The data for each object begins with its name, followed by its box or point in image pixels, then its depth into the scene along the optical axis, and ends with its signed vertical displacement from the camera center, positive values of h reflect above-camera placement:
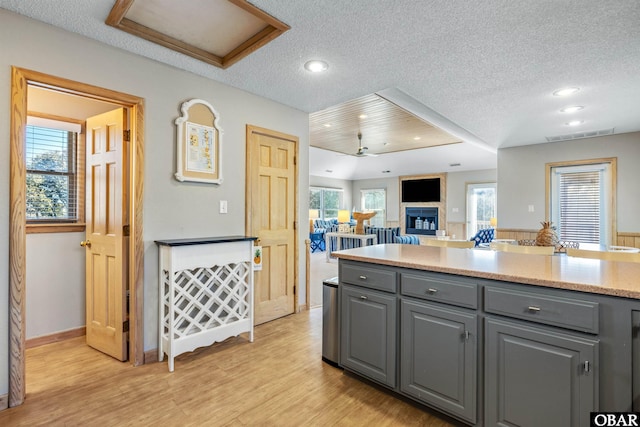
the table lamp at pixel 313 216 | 9.82 -0.12
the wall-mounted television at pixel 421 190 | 10.20 +0.76
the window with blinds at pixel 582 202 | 5.17 +0.19
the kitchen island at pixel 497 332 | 1.30 -0.61
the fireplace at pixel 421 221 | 10.31 -0.28
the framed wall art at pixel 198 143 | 2.65 +0.61
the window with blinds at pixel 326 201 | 10.82 +0.42
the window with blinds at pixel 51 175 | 2.82 +0.34
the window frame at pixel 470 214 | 9.52 -0.05
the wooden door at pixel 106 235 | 2.48 -0.20
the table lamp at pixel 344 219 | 9.03 -0.21
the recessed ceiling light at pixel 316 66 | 2.53 +1.22
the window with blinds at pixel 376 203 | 11.45 +0.36
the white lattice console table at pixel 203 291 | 2.42 -0.68
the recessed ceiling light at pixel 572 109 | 3.65 +1.25
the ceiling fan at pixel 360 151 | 6.56 +1.32
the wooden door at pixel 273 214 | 3.23 -0.02
